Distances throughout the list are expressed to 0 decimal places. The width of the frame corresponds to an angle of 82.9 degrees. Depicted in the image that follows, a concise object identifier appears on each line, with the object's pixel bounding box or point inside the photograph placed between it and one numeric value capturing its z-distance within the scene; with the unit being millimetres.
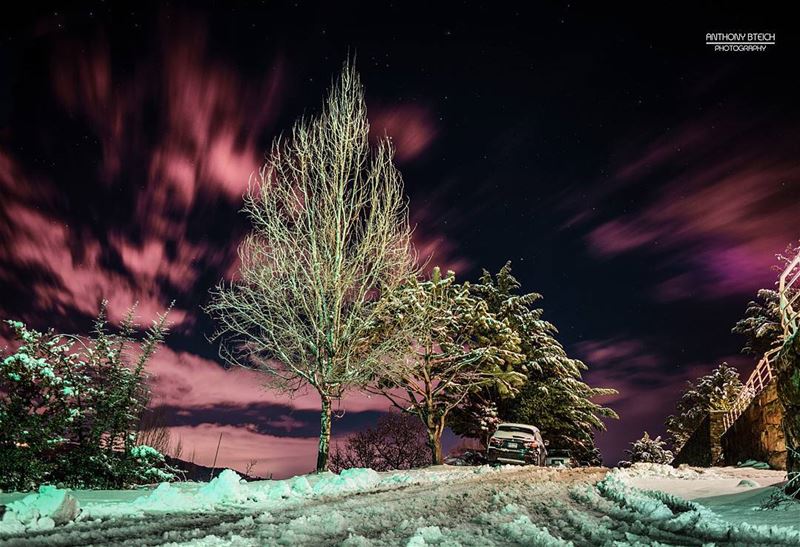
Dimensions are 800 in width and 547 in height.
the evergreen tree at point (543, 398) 24156
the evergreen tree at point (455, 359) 20125
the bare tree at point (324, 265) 13562
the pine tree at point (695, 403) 35188
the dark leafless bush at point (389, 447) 23578
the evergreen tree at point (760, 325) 24422
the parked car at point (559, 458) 20234
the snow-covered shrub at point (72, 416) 8789
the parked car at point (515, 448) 15502
